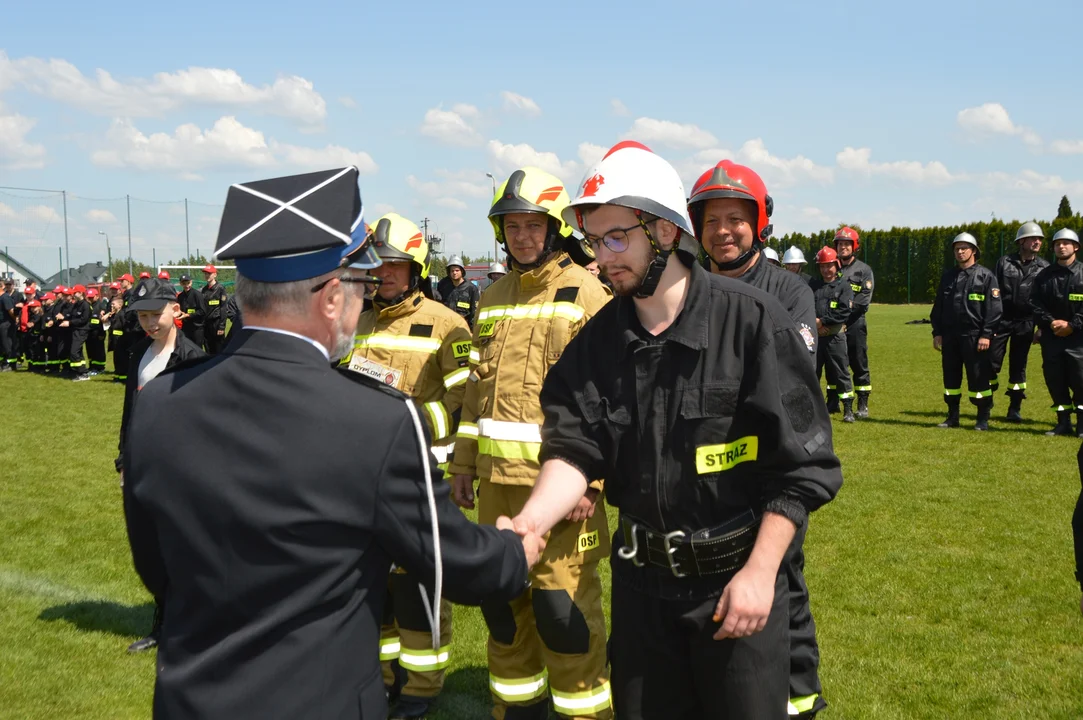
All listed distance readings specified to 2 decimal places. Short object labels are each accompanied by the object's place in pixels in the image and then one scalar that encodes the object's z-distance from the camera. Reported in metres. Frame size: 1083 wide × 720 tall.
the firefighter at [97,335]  22.81
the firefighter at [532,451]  4.13
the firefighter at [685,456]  2.66
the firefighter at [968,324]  12.34
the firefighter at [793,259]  15.51
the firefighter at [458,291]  17.39
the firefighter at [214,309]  19.80
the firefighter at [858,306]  13.12
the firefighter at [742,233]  4.34
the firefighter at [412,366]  4.84
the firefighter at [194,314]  19.70
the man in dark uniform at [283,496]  1.91
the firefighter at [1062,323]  11.41
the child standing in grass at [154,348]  5.39
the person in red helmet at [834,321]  13.09
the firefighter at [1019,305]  12.94
